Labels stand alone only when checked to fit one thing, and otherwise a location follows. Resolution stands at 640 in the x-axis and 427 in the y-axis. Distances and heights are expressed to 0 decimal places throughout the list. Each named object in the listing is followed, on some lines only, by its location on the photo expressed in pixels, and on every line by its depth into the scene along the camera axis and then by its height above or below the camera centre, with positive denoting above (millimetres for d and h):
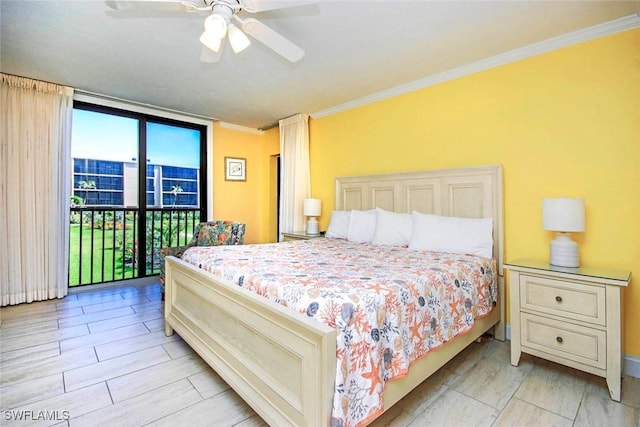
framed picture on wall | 5158 +830
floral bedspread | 1232 -415
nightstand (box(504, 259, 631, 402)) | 1782 -661
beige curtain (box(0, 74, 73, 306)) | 3219 +313
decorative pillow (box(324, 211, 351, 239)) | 3644 -121
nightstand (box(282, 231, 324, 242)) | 4042 -284
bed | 1200 -639
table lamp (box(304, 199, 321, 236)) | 4242 +62
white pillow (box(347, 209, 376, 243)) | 3301 -124
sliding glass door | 3957 +354
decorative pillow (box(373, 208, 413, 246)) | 2990 -141
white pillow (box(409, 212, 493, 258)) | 2533 -181
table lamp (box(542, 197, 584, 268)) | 2053 -65
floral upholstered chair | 3672 -230
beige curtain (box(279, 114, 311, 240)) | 4539 +687
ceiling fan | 1798 +1263
